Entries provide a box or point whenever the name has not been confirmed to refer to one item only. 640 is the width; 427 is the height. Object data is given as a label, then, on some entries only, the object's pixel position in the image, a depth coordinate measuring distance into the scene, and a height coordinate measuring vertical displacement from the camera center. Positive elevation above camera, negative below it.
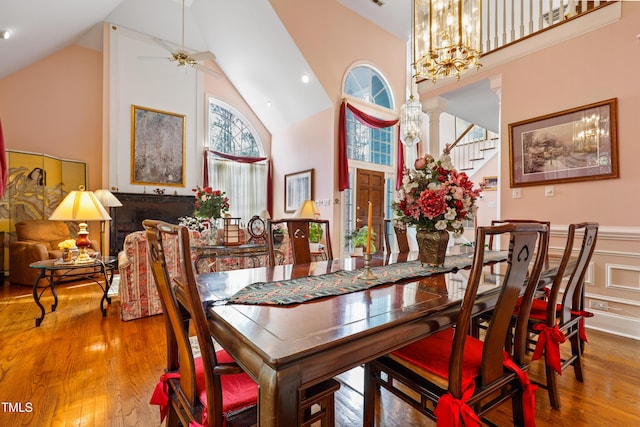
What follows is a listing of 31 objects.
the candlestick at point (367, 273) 1.37 -0.29
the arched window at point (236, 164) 6.78 +1.21
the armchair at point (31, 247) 4.06 -0.42
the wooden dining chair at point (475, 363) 0.98 -0.58
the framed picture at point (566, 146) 2.77 +0.71
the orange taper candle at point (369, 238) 1.31 -0.10
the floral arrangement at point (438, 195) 1.54 +0.11
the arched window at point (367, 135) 5.79 +1.69
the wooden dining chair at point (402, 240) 2.63 -0.22
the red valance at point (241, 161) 6.40 +1.18
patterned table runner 1.10 -0.30
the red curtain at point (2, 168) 1.80 +0.32
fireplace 5.46 +0.11
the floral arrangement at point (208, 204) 3.42 +0.14
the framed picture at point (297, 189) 5.89 +0.58
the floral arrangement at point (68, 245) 2.94 -0.28
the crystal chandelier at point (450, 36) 2.36 +1.47
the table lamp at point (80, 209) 2.65 +0.07
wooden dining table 0.69 -0.32
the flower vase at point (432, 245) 1.67 -0.17
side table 2.73 -0.46
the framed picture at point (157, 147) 5.74 +1.40
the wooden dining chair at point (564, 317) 1.56 -0.60
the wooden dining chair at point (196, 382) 0.84 -0.56
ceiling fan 4.19 +2.28
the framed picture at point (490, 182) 7.04 +0.80
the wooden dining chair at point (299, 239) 2.04 -0.16
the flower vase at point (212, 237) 3.48 -0.25
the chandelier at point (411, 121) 4.22 +1.36
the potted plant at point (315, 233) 4.74 -0.27
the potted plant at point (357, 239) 5.58 -0.45
